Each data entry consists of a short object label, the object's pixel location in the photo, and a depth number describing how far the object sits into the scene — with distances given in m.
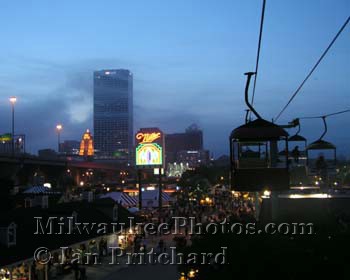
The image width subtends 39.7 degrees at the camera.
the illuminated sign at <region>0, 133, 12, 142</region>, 123.12
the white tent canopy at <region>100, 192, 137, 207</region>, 42.53
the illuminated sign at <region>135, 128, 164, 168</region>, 69.00
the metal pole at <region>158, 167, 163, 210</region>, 47.38
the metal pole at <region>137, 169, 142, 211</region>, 46.84
